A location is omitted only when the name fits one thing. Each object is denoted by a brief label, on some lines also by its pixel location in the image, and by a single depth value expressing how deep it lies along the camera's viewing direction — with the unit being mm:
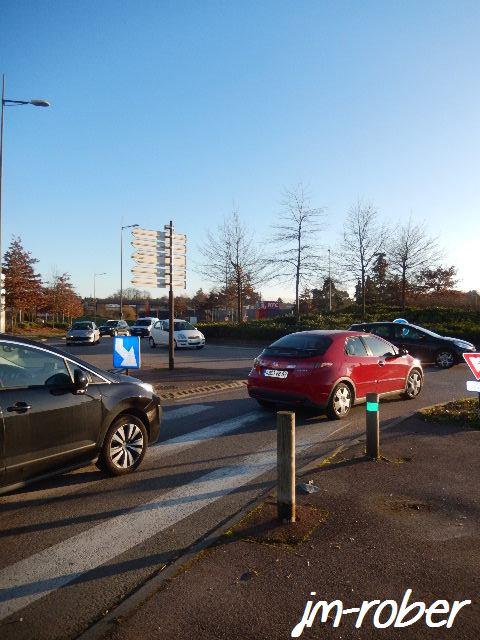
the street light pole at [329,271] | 31406
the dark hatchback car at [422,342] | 17094
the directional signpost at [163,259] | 14898
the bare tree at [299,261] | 30422
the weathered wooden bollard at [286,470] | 4324
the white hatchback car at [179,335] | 25672
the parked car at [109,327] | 45362
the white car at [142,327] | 38125
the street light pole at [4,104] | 19188
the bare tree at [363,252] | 31703
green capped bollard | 6266
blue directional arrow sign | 11898
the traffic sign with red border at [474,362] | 7859
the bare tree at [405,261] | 34438
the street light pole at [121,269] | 50719
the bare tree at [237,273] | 34812
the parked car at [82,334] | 30844
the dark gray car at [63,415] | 4598
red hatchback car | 8398
